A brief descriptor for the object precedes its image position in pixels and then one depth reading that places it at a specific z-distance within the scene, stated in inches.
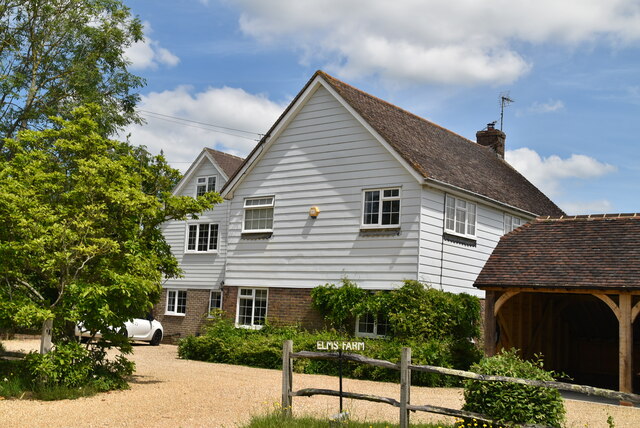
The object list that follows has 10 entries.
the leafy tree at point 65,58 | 1018.1
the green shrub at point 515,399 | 350.6
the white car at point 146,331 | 1100.5
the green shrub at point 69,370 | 523.5
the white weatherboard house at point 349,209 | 827.4
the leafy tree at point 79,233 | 524.7
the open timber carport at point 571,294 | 630.5
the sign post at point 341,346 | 394.7
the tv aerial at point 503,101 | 1379.9
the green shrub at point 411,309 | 764.0
